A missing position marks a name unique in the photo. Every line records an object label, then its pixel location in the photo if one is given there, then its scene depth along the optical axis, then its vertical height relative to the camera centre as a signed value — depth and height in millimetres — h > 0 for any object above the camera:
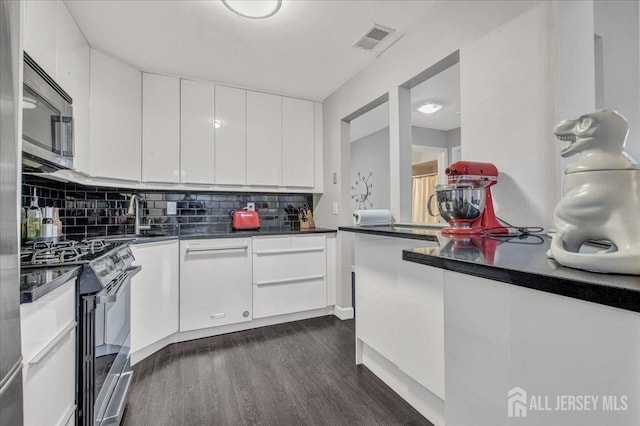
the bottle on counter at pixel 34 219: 1675 -23
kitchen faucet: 2527 +23
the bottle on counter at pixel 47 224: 1796 -55
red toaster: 2969 -59
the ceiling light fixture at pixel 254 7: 1688 +1228
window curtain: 5285 +389
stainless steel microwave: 1228 +446
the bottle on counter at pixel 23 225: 1626 -55
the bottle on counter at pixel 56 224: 1895 -59
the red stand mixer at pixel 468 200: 1271 +57
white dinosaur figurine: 554 +25
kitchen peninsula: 484 -236
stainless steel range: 1141 -473
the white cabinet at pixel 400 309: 1398 -530
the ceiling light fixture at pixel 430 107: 3537 +1311
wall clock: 5395 +426
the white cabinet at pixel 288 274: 2684 -578
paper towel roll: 2059 -25
